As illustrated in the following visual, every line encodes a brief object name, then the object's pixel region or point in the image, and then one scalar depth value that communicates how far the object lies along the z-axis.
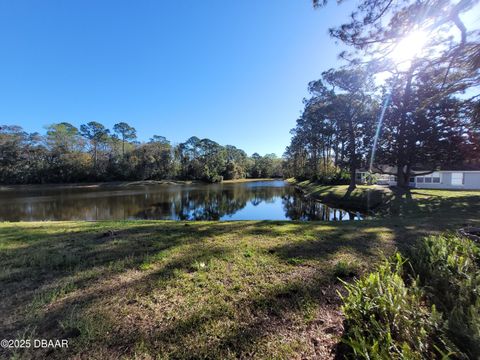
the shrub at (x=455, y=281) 1.54
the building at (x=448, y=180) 20.74
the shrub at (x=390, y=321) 1.52
